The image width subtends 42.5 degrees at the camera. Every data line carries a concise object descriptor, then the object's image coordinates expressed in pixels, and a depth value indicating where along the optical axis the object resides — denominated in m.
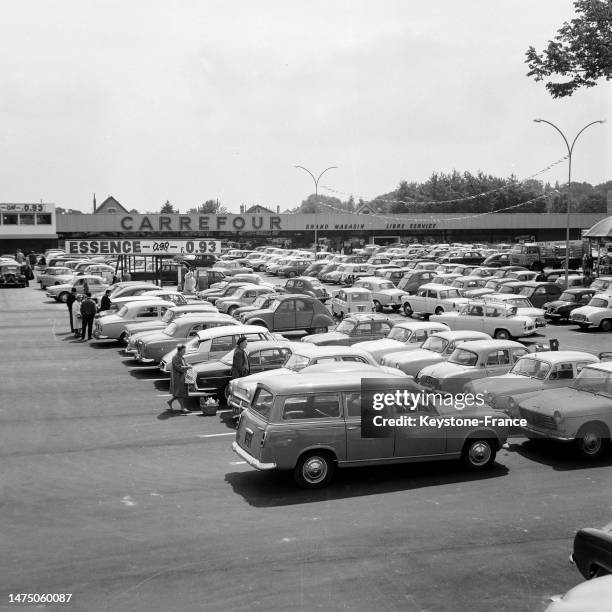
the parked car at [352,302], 31.05
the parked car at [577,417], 12.20
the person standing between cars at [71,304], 27.98
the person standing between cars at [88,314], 26.41
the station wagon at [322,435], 10.87
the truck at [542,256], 54.69
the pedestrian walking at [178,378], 15.74
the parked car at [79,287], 38.37
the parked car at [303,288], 36.75
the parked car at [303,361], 14.71
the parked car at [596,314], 28.67
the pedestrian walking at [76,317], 27.25
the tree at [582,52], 29.17
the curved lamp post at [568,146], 41.72
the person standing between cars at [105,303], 28.98
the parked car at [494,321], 26.45
